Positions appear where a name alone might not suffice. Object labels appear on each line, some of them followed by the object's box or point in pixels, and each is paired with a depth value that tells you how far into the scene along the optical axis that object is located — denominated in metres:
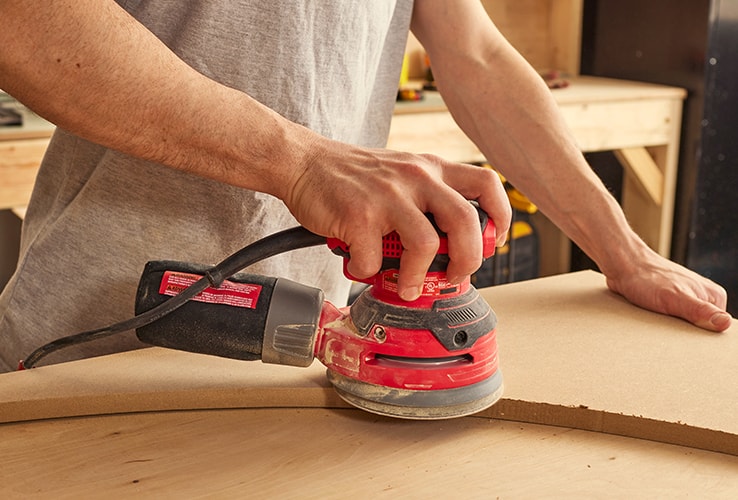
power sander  1.00
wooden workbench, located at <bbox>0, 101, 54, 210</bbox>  2.30
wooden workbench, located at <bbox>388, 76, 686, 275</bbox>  2.85
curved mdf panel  1.03
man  0.93
